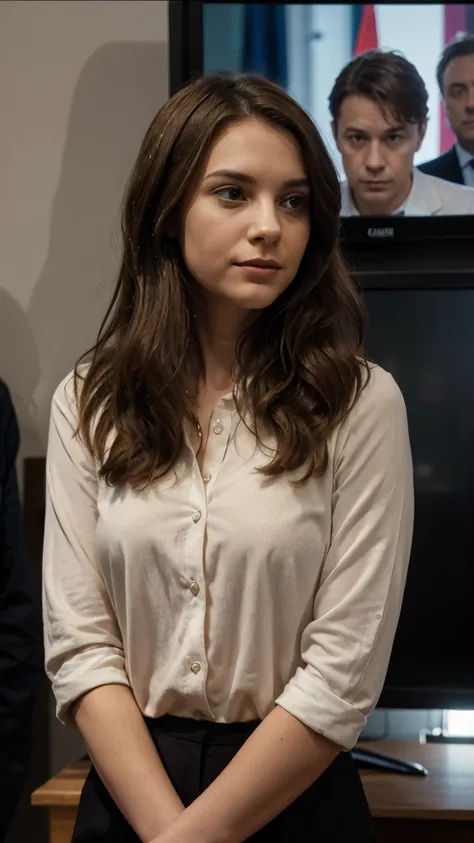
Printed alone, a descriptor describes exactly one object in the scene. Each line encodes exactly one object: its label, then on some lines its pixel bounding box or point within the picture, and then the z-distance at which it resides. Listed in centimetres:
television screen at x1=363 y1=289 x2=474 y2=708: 287
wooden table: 268
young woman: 232
